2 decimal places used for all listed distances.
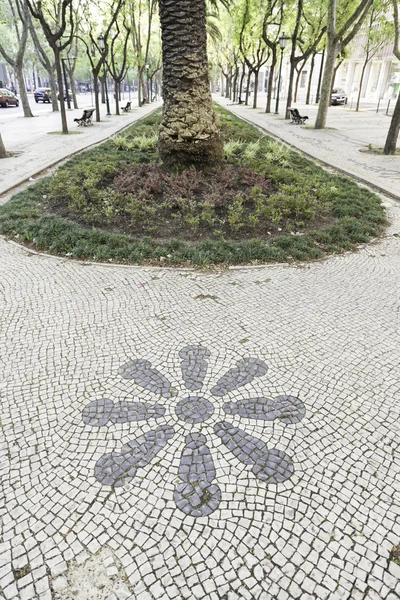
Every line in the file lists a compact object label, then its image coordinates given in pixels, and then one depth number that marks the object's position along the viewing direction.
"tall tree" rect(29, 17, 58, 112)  21.65
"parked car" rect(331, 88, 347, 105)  39.33
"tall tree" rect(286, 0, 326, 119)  23.02
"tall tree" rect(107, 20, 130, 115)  25.67
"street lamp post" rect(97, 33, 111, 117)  20.77
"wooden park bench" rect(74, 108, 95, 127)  19.72
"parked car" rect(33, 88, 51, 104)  42.94
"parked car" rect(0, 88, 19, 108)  34.78
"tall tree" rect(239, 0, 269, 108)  25.64
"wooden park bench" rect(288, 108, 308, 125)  20.78
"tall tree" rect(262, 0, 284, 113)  23.33
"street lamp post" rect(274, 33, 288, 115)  21.52
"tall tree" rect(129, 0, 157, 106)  27.79
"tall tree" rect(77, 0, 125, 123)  26.30
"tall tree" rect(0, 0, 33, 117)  21.11
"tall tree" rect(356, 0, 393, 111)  26.71
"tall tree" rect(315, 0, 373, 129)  15.95
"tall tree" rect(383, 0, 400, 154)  12.21
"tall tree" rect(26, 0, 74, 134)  13.94
